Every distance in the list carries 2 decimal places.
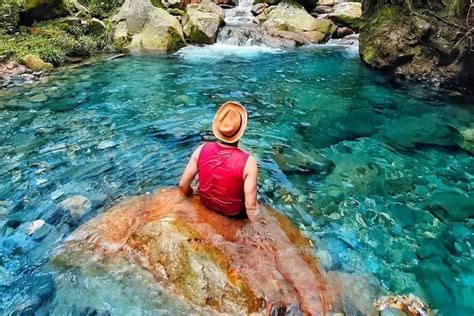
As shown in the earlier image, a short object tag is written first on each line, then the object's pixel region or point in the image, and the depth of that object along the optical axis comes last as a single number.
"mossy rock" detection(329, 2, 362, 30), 19.75
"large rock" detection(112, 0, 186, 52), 16.48
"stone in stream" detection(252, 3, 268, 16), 22.16
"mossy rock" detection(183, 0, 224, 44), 17.83
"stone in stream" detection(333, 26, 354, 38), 19.39
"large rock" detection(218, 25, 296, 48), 17.83
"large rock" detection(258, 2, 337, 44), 18.64
